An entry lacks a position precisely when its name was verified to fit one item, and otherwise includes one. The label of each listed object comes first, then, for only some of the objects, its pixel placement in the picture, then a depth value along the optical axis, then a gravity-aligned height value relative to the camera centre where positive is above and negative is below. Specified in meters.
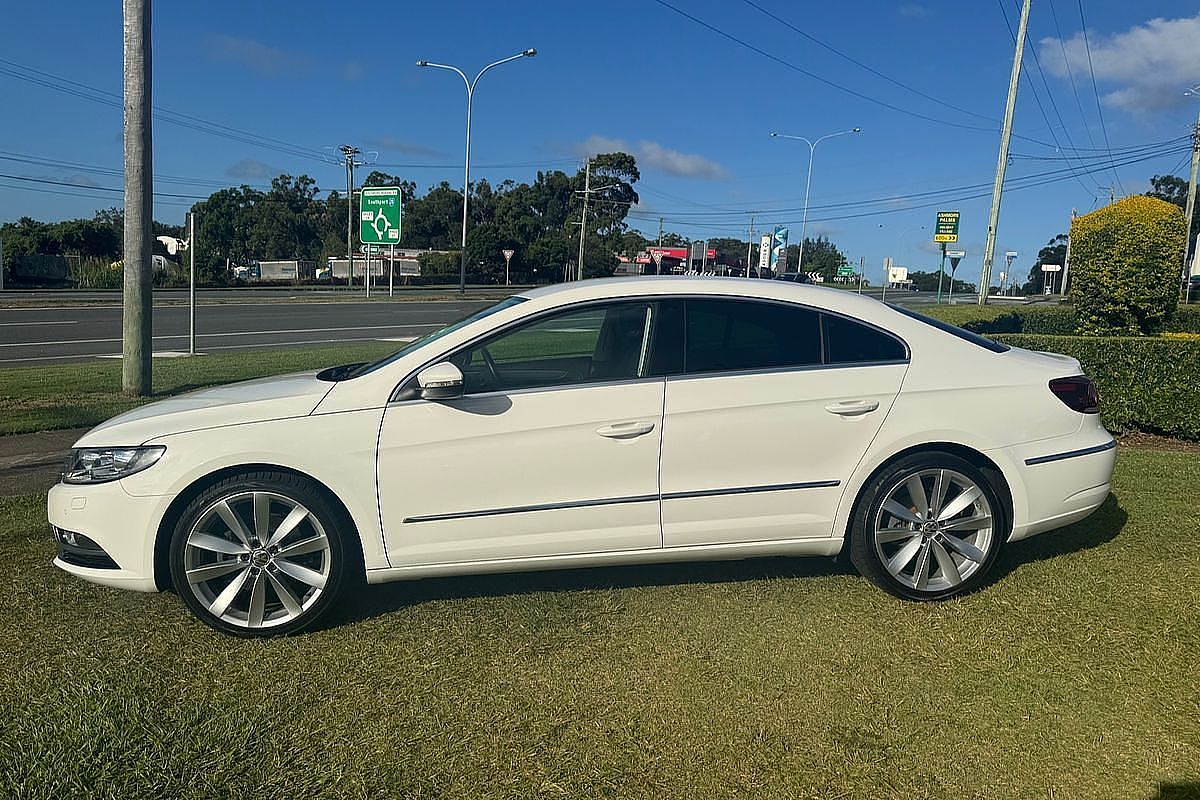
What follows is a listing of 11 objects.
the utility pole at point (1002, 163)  22.47 +4.02
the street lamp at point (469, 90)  39.04 +9.47
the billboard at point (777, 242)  45.38 +3.32
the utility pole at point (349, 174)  62.16 +7.91
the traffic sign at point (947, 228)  34.31 +3.42
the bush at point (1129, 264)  12.41 +0.89
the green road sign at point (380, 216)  42.94 +3.13
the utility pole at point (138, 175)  9.20 +0.95
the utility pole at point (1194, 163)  44.88 +8.57
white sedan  3.80 -0.73
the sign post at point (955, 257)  39.94 +2.76
